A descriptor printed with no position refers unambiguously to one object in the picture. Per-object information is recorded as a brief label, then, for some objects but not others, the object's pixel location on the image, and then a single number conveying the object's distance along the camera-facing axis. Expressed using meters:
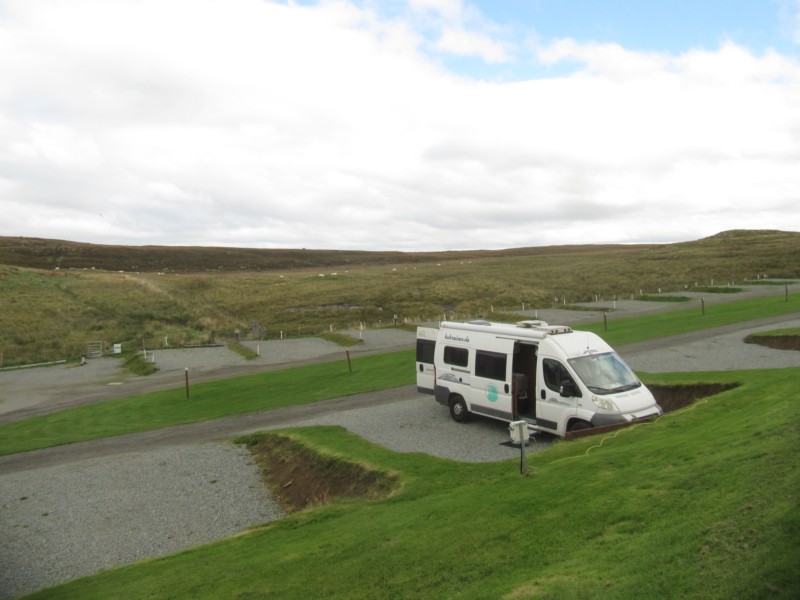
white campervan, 14.96
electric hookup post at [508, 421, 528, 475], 10.68
